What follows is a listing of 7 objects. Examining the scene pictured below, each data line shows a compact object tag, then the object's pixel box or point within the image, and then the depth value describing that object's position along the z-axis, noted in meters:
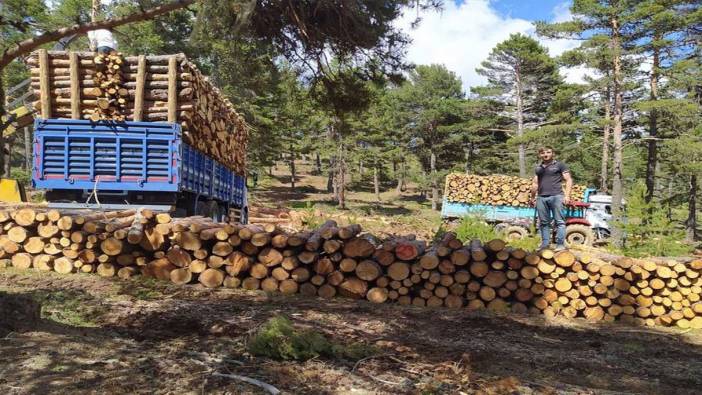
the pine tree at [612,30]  19.98
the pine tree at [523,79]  32.91
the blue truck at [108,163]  7.00
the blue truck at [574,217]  15.98
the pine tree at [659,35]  19.86
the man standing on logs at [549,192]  6.96
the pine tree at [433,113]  37.19
